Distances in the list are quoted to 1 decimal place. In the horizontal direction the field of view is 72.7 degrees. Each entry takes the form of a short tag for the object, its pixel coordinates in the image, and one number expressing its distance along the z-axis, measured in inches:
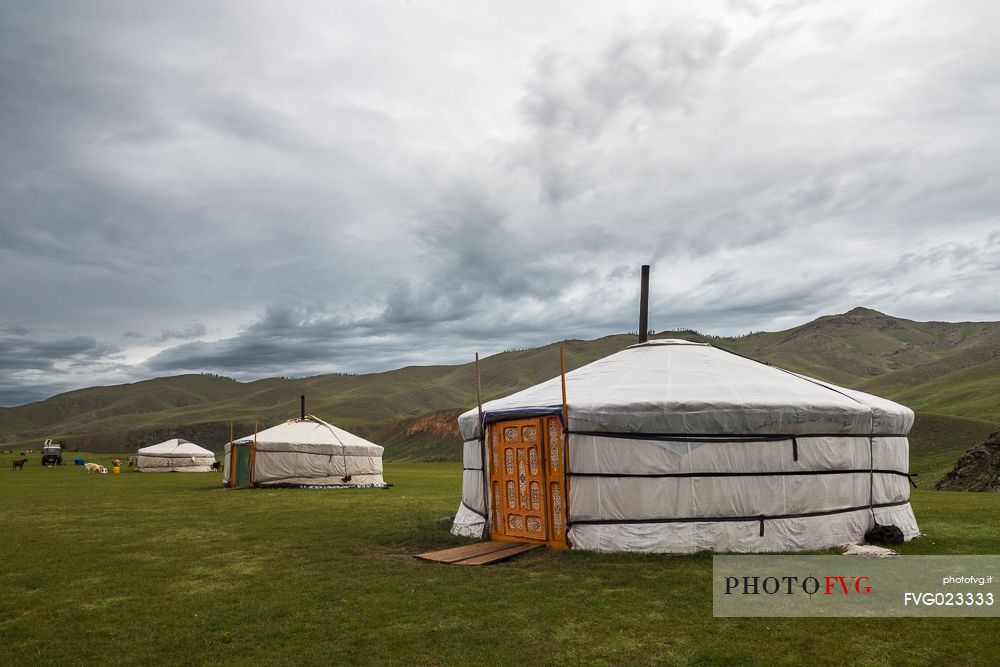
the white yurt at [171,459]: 1118.4
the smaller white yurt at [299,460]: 673.0
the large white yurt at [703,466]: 247.8
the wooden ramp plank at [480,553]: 243.0
